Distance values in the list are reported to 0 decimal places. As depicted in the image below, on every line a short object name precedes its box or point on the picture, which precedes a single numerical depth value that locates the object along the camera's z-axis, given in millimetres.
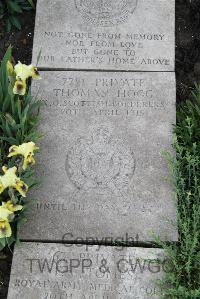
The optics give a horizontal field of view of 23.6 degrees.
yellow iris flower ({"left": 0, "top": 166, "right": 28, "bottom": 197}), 2744
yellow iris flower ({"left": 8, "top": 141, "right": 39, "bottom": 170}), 2850
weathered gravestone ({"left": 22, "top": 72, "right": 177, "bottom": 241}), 3180
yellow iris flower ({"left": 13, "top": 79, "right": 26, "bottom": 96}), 3076
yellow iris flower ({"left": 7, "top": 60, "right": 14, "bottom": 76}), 3240
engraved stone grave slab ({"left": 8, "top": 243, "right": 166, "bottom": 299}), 2955
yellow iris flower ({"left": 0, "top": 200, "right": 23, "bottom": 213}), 2785
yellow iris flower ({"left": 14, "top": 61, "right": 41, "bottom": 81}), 3078
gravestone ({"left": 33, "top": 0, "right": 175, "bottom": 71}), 3713
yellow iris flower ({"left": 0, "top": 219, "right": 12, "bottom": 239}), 2707
